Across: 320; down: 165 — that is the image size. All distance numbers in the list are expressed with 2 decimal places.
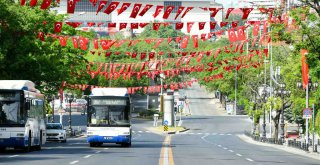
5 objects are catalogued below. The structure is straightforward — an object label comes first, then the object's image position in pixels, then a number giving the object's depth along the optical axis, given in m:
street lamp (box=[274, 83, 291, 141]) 75.69
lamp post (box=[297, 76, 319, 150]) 60.61
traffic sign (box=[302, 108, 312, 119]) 57.41
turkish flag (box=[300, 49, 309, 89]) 54.09
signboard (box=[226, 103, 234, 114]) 159.62
